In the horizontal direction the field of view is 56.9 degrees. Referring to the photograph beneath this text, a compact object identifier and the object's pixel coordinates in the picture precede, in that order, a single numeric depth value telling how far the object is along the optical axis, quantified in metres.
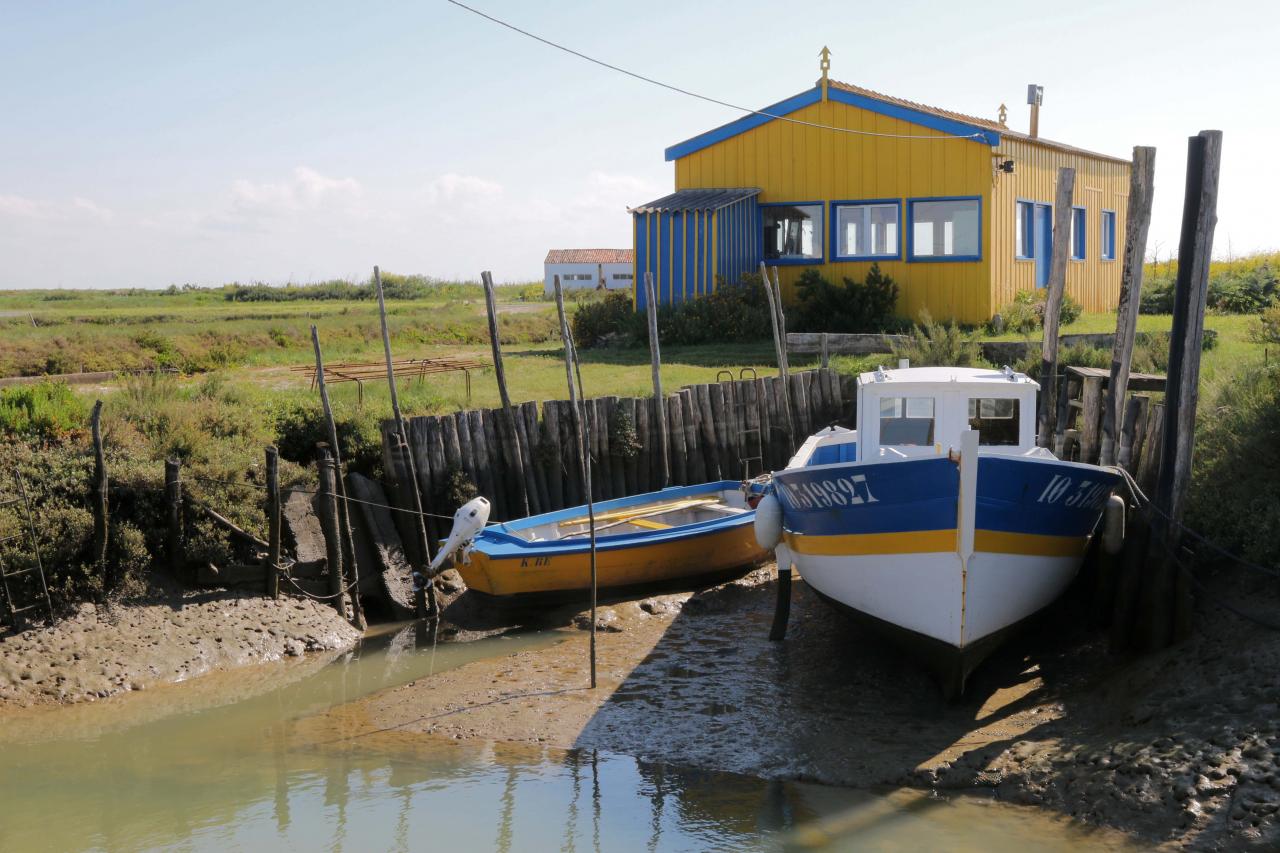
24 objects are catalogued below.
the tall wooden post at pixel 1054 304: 13.42
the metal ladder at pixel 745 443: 16.52
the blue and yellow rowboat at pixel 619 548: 12.75
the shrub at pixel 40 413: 13.06
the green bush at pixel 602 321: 26.20
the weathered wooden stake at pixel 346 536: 12.95
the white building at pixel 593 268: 73.56
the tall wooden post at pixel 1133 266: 11.43
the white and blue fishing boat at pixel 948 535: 9.30
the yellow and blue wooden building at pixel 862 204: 23.83
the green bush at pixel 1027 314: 23.44
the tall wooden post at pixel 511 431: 14.27
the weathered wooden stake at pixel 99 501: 11.52
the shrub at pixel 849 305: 23.88
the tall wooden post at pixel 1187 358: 9.59
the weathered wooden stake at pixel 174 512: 12.05
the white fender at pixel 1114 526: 10.10
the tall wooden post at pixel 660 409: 15.48
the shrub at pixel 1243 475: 9.43
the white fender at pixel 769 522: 11.82
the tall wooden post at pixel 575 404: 10.85
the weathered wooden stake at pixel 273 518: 12.30
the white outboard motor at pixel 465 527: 12.53
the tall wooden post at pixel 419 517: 13.31
